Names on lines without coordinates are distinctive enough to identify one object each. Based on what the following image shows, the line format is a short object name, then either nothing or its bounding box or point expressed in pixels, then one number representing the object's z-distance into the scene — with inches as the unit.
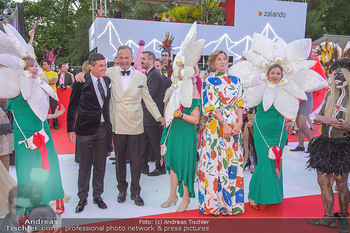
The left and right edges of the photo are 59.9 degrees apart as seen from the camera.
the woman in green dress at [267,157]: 139.4
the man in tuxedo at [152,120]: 192.5
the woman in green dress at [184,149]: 133.7
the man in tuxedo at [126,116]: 141.8
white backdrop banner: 434.9
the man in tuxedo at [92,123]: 134.4
